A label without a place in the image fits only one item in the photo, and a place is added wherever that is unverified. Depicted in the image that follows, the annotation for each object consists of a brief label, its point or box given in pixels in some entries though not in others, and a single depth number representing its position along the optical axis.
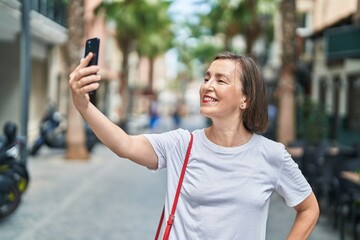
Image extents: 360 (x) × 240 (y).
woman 2.36
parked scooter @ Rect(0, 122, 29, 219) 8.01
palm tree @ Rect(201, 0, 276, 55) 23.75
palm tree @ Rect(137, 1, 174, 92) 31.27
